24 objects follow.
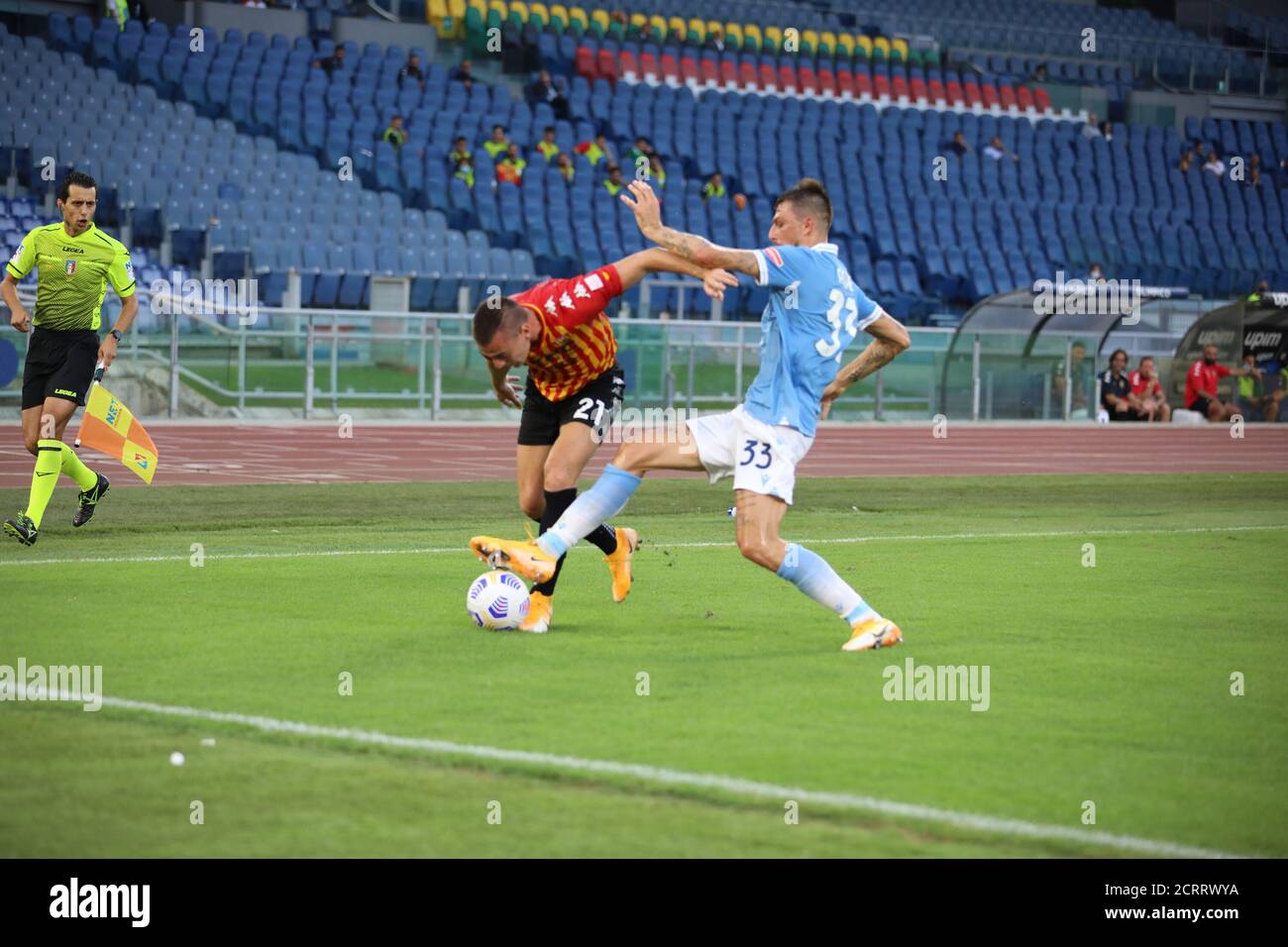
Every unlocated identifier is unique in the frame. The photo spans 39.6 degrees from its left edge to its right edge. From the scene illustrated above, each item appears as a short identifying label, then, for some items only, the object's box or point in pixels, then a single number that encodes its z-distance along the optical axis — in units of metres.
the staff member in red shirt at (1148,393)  34.69
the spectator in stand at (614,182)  35.34
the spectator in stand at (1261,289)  39.02
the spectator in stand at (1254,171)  47.56
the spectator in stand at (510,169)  34.91
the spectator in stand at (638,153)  37.38
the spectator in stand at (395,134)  33.84
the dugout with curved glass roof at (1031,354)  33.22
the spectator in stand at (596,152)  36.44
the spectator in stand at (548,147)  36.00
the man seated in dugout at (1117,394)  34.53
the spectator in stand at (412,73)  36.03
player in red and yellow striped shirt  8.29
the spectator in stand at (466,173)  34.28
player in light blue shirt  8.06
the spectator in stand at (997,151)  43.75
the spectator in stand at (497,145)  35.19
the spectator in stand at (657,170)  36.41
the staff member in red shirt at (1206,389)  35.31
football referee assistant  12.24
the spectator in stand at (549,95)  38.03
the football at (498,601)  8.48
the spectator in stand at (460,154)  34.41
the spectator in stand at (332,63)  35.12
